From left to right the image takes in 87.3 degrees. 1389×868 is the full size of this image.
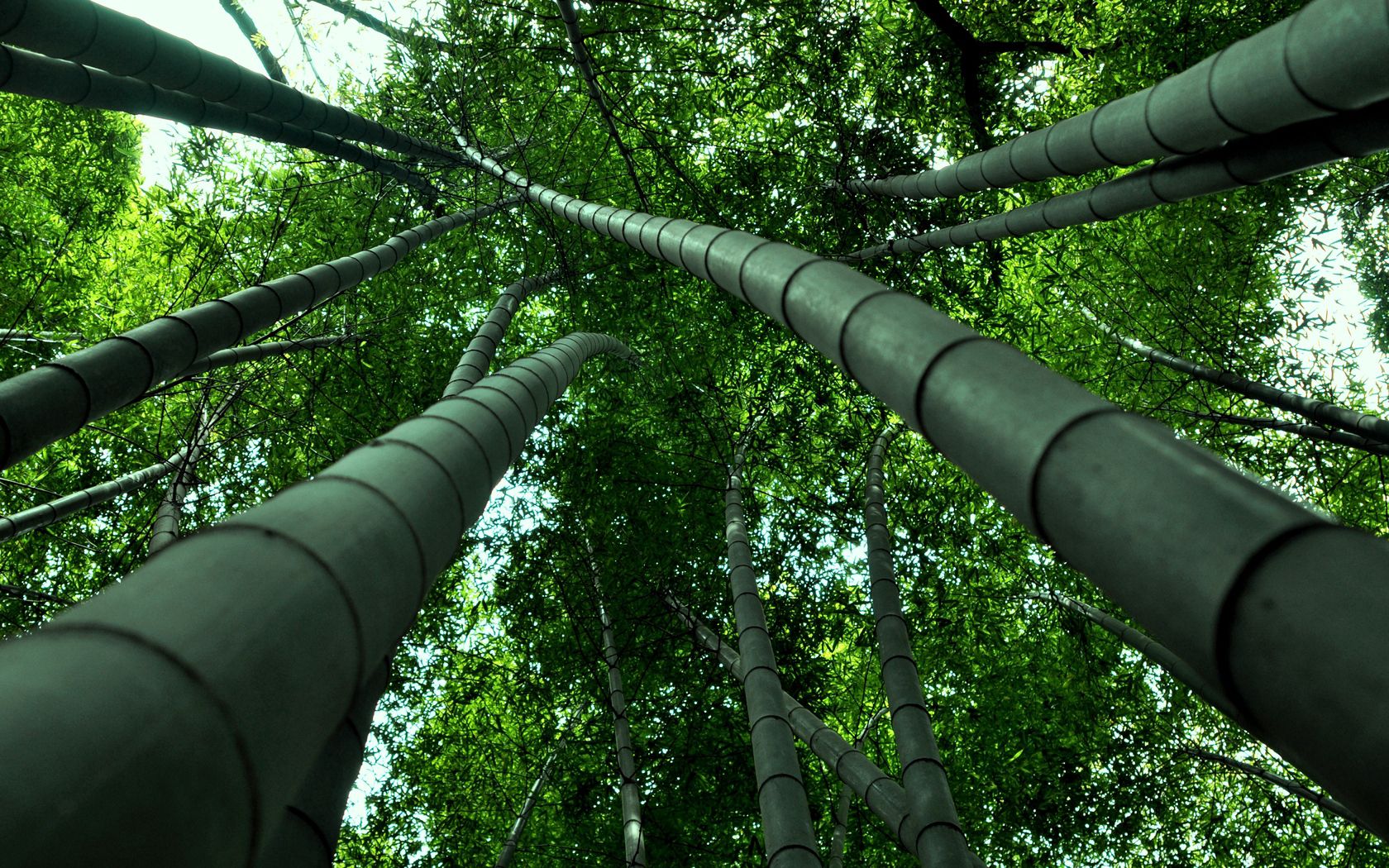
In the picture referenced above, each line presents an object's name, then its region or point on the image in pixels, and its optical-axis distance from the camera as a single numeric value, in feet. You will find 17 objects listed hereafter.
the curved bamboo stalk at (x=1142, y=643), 12.83
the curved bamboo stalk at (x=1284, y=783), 15.76
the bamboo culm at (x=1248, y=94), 6.06
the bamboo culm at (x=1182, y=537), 2.43
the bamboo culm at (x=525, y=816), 15.99
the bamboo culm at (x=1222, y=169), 8.02
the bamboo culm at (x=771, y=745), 9.62
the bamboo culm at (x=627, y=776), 13.53
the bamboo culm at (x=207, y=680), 2.04
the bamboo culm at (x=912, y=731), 9.34
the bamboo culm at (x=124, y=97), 10.30
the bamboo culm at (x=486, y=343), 11.69
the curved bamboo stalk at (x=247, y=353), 13.44
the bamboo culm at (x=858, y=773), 10.39
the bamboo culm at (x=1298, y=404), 13.24
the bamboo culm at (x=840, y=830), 15.58
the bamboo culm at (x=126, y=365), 7.99
